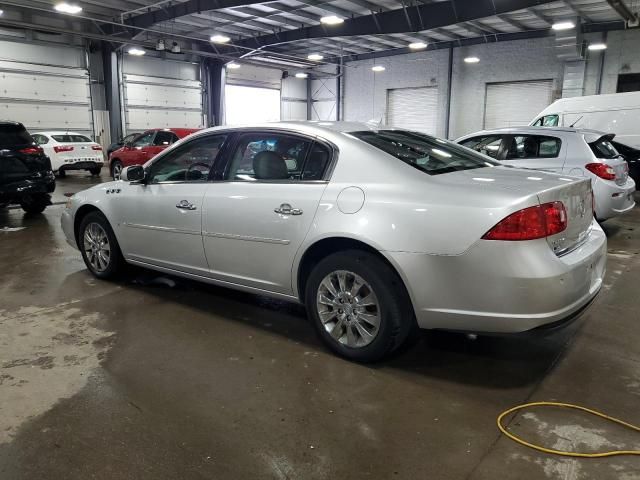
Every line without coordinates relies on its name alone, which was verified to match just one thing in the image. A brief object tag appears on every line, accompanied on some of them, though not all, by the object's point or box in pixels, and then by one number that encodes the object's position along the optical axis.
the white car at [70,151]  15.26
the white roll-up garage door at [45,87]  17.20
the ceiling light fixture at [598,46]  16.20
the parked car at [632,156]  11.12
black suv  7.78
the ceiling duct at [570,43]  15.55
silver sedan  2.60
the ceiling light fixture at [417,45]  18.08
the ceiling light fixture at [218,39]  16.61
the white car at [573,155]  6.51
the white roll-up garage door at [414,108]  21.59
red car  14.23
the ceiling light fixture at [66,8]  12.79
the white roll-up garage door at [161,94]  20.45
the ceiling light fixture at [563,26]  13.88
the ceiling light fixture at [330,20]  12.43
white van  11.47
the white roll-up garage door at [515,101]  18.64
